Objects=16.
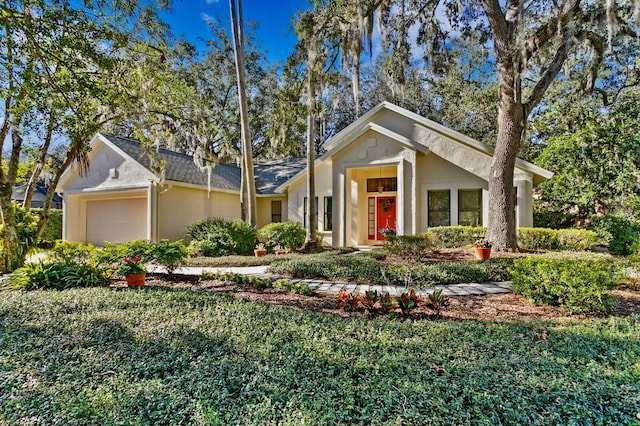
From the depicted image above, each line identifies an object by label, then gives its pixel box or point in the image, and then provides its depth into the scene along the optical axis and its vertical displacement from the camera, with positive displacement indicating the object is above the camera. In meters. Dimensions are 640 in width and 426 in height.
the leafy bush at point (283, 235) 12.56 -0.66
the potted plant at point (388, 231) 11.55 -0.49
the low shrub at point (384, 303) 4.85 -1.30
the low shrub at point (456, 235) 11.18 -0.60
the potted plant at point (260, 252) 11.91 -1.21
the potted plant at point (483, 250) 8.23 -0.82
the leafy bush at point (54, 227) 16.59 -0.36
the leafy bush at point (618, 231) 11.09 -0.52
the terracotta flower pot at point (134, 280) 6.64 -1.22
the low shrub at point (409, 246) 9.09 -0.81
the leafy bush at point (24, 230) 8.27 -0.25
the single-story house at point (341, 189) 12.07 +1.28
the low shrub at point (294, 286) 6.25 -1.35
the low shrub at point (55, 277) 6.42 -1.14
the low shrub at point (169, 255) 7.37 -0.80
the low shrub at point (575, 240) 10.05 -0.72
